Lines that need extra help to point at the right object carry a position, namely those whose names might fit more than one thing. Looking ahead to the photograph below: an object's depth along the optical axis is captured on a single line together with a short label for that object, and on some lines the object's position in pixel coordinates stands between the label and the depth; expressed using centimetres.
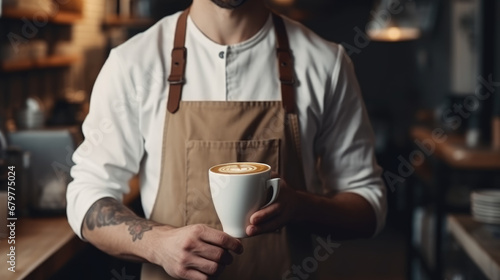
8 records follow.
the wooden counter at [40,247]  185
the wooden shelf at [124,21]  667
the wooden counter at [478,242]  205
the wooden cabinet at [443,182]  402
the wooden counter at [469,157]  400
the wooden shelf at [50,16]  376
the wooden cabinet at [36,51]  401
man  159
